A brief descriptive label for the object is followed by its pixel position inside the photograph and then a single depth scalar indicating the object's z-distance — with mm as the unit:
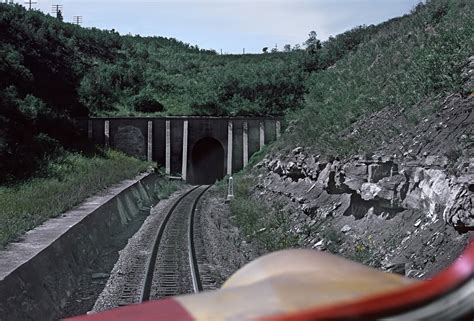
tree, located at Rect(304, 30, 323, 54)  61894
